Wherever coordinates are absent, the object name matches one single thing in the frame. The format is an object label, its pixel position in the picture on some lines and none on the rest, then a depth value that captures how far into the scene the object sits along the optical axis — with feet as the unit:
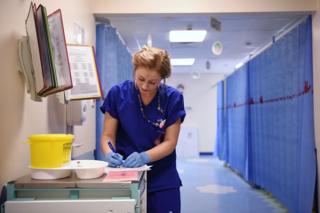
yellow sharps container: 4.06
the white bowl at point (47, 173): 3.99
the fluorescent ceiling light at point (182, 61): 22.79
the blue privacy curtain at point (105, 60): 10.22
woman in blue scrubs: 4.99
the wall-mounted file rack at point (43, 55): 4.23
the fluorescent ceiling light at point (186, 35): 14.64
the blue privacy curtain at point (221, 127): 23.16
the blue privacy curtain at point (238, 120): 16.87
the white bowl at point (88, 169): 3.97
